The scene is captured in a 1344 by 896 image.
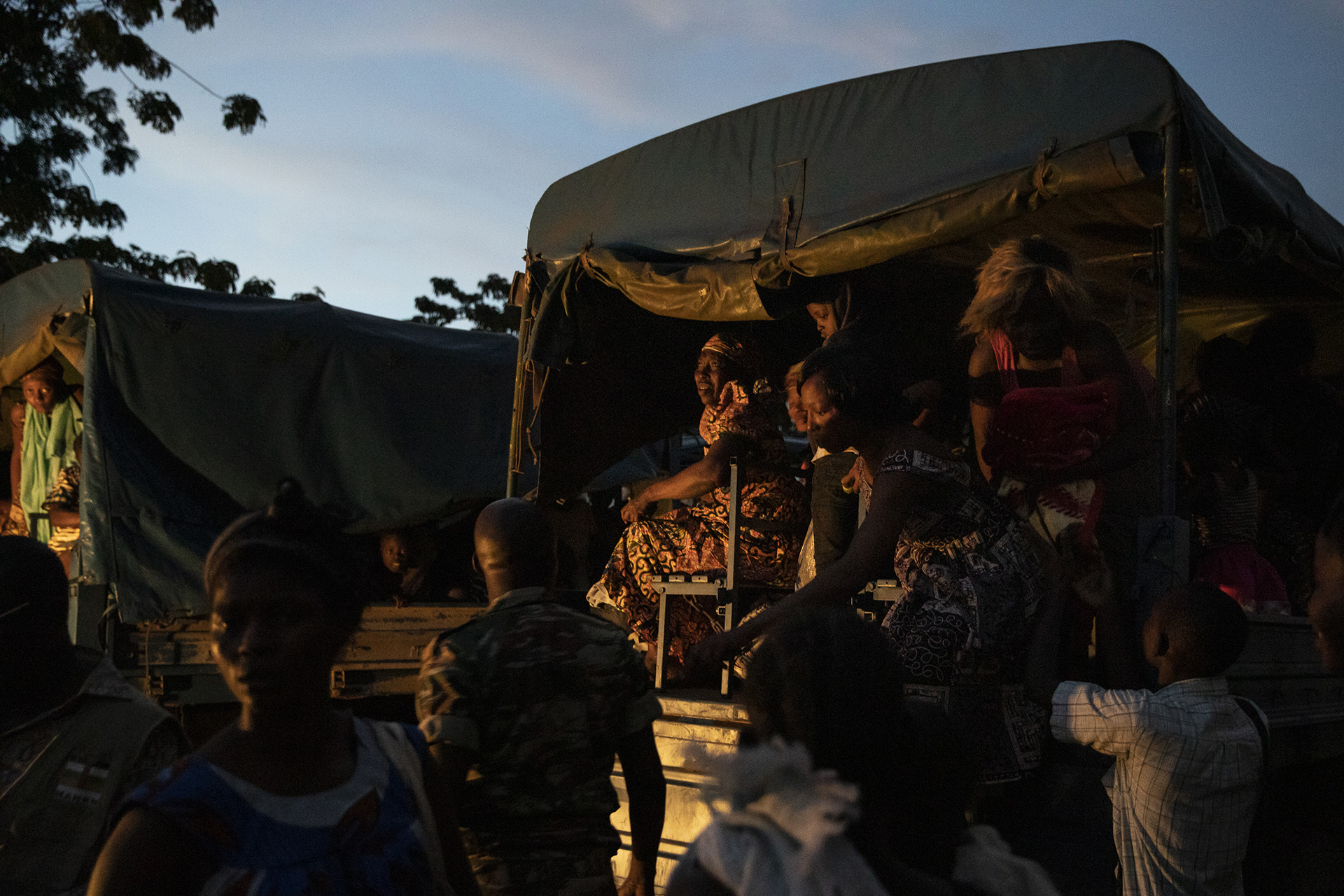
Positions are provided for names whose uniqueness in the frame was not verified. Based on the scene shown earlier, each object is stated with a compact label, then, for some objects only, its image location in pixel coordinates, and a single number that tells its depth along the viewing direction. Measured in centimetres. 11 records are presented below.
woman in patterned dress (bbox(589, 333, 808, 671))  528
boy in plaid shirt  291
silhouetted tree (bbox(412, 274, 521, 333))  2442
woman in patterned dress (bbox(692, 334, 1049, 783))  324
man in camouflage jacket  257
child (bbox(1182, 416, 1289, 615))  491
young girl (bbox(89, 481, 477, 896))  161
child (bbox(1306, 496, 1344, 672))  247
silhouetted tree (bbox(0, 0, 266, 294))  1380
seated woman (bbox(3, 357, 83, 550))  740
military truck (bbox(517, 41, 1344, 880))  376
